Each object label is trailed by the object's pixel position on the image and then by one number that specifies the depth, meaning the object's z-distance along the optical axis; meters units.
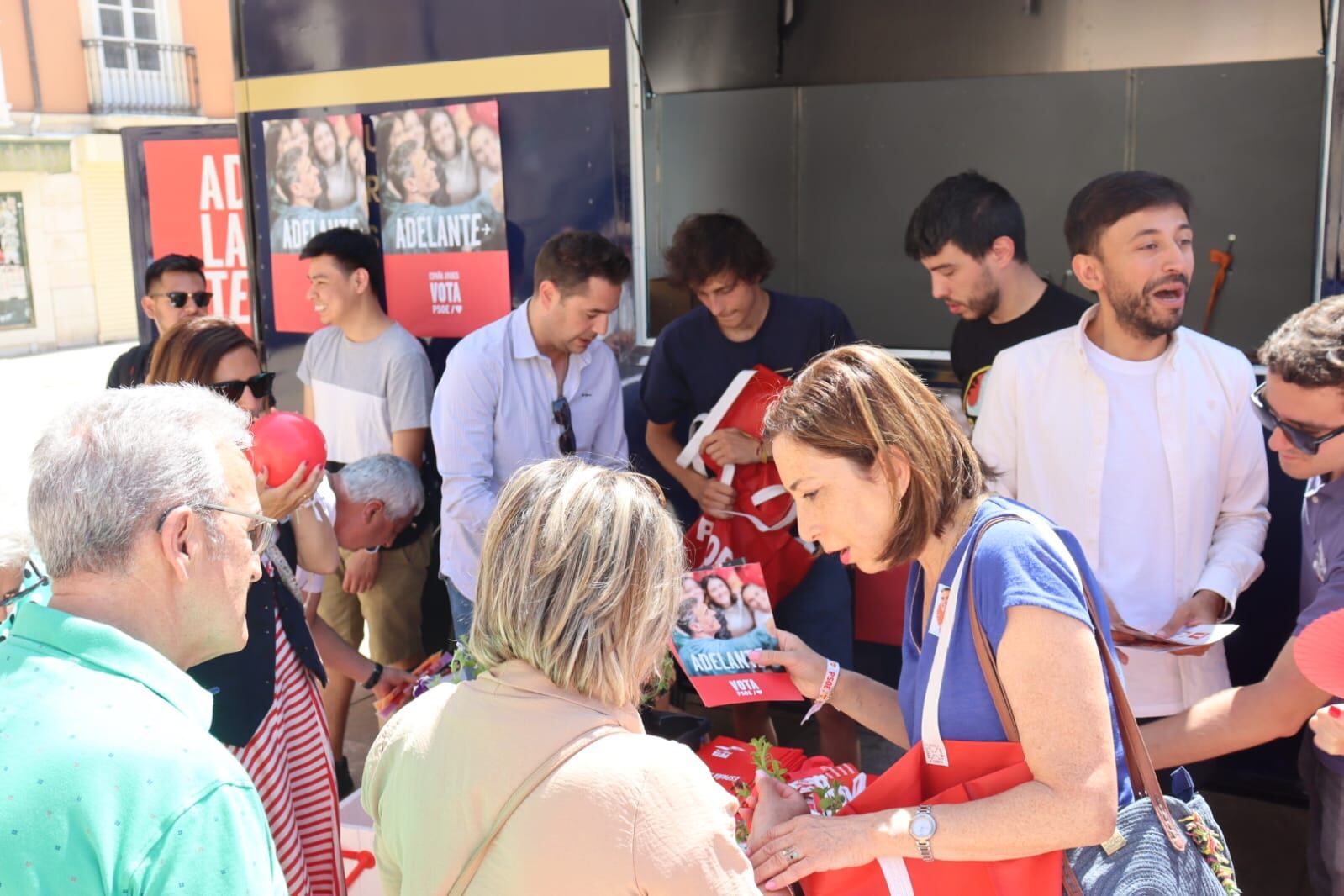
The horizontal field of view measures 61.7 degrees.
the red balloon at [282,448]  2.72
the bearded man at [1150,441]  2.68
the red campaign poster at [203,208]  6.44
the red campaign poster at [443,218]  4.58
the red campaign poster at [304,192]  4.92
